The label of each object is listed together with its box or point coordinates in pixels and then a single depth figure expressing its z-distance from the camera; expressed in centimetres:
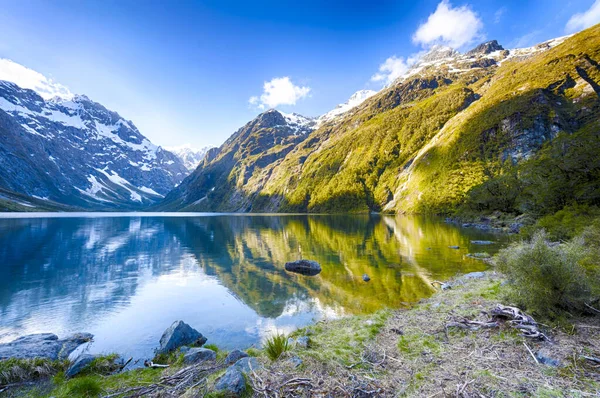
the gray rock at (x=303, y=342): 1123
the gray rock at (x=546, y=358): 770
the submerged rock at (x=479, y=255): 3319
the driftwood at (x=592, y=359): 739
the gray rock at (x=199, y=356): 1138
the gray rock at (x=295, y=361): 888
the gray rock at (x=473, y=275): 2336
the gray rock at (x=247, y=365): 868
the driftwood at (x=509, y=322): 961
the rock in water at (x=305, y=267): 2936
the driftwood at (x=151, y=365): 1108
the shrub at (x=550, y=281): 1072
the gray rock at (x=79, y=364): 1085
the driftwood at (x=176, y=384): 835
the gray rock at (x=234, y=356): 1050
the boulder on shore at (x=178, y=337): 1370
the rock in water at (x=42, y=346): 1196
